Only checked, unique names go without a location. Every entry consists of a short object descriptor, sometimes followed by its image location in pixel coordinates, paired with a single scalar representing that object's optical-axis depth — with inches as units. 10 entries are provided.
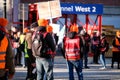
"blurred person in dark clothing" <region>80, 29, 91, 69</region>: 824.6
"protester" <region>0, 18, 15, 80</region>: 301.1
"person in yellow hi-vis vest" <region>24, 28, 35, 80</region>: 555.5
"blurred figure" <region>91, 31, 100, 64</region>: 882.6
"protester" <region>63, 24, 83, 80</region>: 522.3
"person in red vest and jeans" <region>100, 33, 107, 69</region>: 829.2
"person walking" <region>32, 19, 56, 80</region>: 444.5
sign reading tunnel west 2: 1221.7
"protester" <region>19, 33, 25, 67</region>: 729.7
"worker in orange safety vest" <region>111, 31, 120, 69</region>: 829.8
